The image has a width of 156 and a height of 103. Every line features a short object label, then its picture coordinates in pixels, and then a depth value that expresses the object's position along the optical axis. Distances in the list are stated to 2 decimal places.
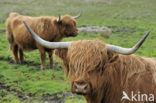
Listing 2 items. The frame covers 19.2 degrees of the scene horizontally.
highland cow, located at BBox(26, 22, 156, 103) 6.02
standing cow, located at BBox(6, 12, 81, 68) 15.80
